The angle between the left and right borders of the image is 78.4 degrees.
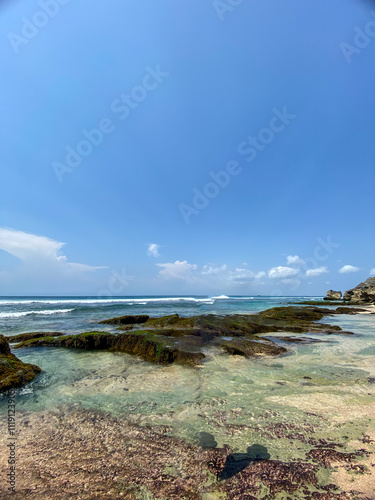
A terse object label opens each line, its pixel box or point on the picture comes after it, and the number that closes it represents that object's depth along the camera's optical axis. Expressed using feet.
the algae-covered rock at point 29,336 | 43.62
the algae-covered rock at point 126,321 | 66.74
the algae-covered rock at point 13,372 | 19.88
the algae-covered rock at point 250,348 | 31.24
